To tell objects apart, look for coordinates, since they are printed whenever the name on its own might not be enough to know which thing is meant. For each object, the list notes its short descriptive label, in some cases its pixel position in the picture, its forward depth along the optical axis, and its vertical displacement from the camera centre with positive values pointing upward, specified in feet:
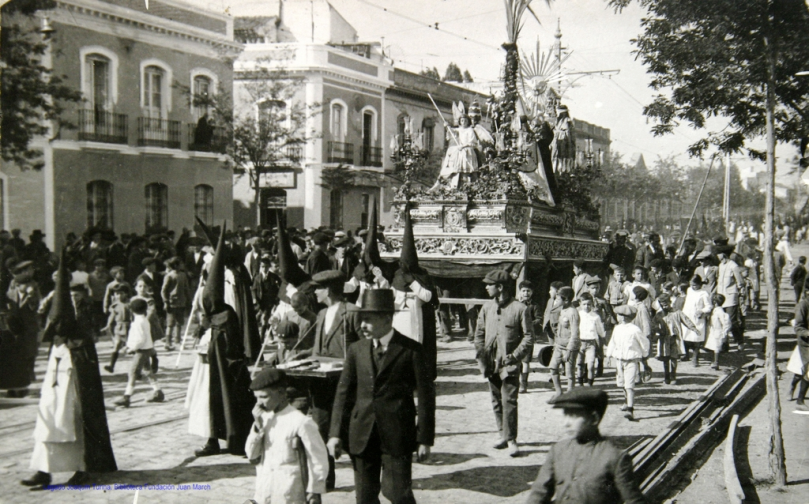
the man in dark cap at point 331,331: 17.78 -3.05
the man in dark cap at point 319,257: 33.73 -1.97
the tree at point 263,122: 62.64 +8.51
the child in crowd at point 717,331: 35.91 -5.67
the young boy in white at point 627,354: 26.04 -5.02
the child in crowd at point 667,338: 31.96 -5.42
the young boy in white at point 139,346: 26.37 -4.86
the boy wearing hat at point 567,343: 27.66 -4.94
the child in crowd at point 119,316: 30.37 -4.35
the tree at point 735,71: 20.29 +5.42
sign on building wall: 70.56 +3.56
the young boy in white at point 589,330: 29.07 -4.57
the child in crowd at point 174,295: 38.70 -4.37
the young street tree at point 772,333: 19.65 -3.17
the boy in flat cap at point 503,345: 21.07 -3.88
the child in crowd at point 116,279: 31.32 -2.84
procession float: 43.55 +1.66
